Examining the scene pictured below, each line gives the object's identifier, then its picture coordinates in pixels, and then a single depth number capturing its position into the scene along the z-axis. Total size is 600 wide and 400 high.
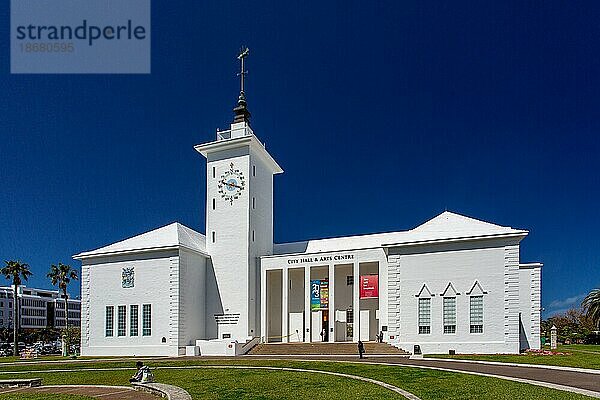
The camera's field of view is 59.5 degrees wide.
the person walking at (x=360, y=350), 31.11
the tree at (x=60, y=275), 63.53
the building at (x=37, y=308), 119.88
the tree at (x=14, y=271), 62.81
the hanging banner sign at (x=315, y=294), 41.56
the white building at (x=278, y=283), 35.06
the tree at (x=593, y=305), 62.80
